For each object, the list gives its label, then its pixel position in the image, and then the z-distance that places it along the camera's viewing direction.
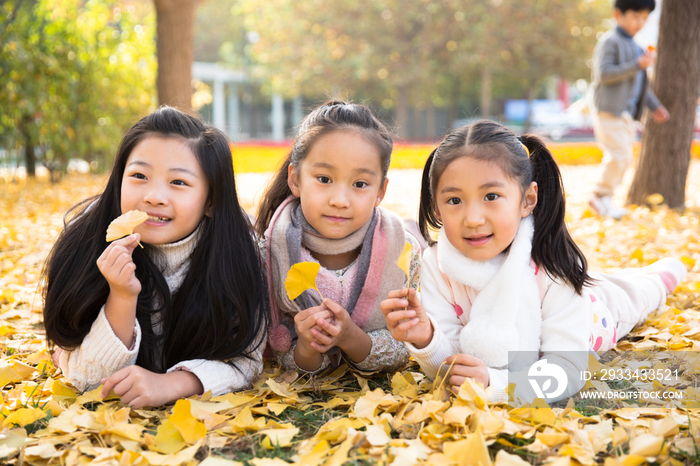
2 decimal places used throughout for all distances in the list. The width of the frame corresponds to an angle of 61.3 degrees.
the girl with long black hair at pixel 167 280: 1.90
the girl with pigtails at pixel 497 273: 1.90
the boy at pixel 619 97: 5.24
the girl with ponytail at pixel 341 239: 2.05
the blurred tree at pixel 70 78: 7.29
